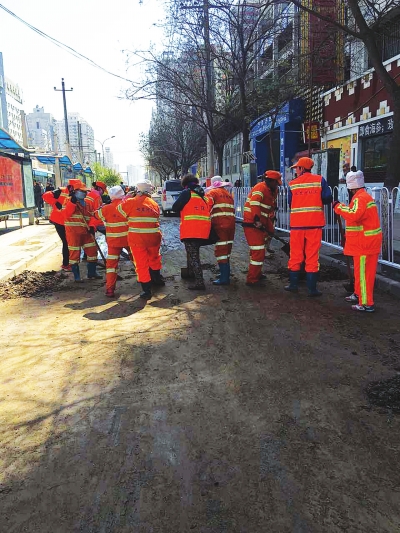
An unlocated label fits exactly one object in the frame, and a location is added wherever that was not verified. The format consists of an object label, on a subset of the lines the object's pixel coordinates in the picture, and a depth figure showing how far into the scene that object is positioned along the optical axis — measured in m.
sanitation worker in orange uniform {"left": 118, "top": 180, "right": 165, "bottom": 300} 6.20
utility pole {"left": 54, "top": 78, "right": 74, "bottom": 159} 37.05
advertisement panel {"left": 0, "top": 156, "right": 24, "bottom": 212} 14.03
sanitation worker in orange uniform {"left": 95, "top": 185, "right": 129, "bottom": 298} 6.53
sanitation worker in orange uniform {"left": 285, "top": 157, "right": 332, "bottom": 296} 5.93
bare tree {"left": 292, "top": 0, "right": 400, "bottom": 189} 7.74
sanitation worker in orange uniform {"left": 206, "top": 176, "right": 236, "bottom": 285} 7.01
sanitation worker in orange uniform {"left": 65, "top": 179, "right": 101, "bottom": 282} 7.29
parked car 22.05
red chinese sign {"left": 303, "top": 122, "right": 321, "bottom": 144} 17.77
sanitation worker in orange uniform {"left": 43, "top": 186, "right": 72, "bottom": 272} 8.20
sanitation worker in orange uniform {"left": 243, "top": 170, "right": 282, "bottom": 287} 6.74
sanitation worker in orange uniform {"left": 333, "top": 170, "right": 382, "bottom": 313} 5.23
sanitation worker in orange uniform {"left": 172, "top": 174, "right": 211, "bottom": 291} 6.61
